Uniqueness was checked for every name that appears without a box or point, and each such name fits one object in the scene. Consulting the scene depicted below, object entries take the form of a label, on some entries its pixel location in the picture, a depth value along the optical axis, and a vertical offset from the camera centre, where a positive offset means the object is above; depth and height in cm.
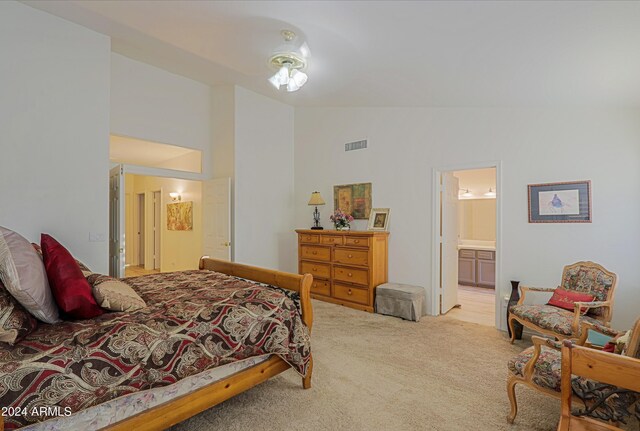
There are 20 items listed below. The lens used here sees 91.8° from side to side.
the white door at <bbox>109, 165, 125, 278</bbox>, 398 -10
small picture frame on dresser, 473 -4
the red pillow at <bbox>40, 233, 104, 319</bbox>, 174 -41
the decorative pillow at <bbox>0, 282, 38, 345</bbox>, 147 -52
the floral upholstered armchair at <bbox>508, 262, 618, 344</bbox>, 274 -85
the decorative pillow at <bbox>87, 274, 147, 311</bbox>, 187 -50
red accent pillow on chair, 296 -80
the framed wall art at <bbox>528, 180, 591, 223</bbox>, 329 +15
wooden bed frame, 164 -107
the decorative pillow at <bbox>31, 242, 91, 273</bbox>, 209 -25
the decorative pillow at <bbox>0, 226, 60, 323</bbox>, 155 -31
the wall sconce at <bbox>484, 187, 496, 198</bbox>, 646 +49
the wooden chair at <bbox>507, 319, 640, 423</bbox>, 184 -96
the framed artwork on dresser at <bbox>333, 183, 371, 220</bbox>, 499 +28
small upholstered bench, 405 -114
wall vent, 503 +117
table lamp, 525 +24
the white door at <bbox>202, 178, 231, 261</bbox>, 498 -2
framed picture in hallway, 665 +0
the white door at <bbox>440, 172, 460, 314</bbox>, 439 -39
